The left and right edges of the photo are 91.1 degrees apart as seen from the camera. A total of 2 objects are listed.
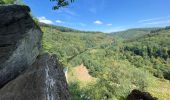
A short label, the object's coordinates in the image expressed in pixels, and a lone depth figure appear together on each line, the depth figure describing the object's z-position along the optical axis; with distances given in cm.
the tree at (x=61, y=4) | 486
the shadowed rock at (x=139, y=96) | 482
